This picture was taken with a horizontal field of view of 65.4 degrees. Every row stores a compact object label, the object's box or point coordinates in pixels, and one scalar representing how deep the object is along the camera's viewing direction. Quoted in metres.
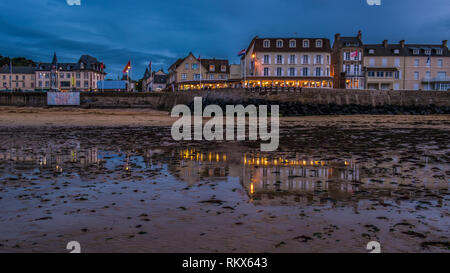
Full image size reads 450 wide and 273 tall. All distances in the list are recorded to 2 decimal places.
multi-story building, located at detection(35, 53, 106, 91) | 121.81
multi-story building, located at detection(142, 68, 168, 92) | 141.12
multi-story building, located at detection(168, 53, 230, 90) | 98.56
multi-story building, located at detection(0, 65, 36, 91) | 124.00
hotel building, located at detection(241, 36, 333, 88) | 81.75
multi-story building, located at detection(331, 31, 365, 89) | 81.88
